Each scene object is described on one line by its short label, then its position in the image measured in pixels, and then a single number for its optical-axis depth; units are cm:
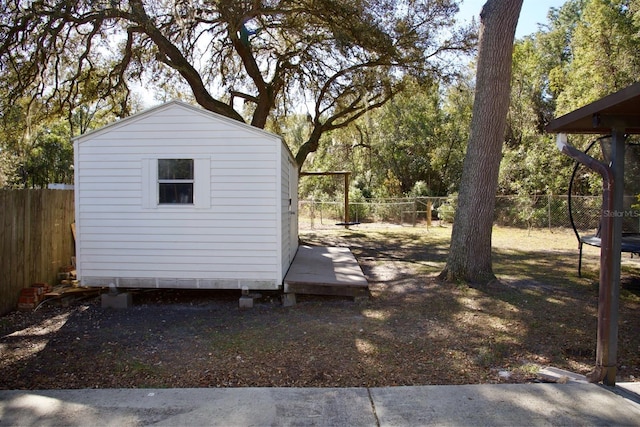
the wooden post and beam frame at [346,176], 1399
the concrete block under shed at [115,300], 600
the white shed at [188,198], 590
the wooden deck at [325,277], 599
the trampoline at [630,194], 682
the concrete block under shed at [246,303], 587
